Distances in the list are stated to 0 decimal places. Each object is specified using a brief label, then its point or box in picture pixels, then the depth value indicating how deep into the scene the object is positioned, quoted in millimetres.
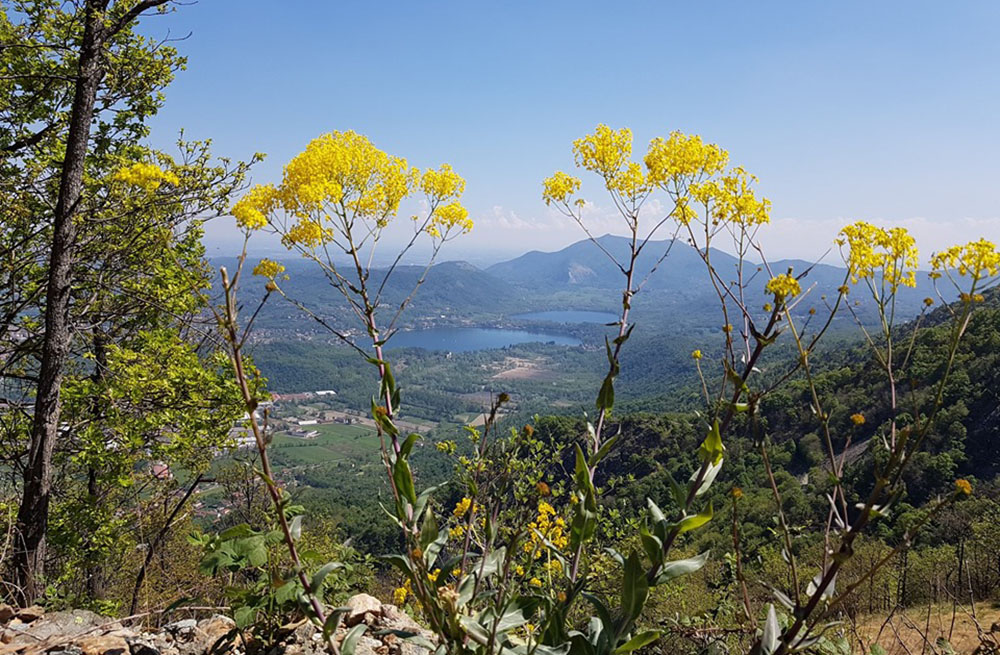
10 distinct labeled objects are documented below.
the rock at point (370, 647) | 2564
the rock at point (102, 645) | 2490
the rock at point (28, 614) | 3112
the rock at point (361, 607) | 2803
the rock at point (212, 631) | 2596
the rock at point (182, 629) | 2717
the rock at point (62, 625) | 2820
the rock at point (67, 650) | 2463
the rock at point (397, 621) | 2851
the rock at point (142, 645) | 2516
